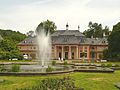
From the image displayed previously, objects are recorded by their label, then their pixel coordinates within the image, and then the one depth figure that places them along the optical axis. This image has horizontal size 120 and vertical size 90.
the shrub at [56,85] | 7.63
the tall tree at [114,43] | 31.33
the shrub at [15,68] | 12.77
